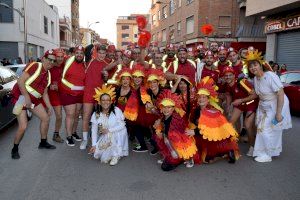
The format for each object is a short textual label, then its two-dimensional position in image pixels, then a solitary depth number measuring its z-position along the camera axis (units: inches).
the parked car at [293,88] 262.7
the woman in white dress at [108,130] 146.1
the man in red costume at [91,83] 167.3
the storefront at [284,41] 456.3
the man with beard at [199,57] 199.4
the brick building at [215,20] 707.4
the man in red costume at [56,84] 170.2
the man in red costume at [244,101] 158.0
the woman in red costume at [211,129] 137.0
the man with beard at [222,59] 195.1
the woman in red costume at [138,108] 161.0
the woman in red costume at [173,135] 134.5
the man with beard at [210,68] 192.0
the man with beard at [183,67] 185.3
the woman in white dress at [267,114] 145.4
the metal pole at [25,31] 595.6
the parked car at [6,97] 184.7
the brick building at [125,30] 3021.4
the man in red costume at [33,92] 146.6
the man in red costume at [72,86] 167.9
